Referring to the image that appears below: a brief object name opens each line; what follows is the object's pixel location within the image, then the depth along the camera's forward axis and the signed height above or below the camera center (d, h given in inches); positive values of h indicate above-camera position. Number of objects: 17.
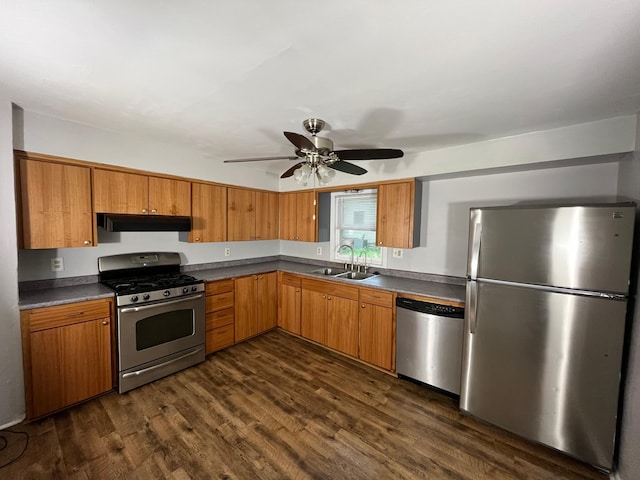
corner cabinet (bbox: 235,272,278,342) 133.6 -42.7
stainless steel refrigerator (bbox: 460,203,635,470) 65.6 -24.5
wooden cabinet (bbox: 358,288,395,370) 108.9 -43.0
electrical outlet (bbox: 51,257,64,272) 96.8 -16.3
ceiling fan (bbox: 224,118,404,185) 73.9 +21.0
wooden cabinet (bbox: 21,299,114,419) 79.1 -43.0
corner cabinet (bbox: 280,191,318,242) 154.4 +5.9
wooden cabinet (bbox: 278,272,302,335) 141.5 -42.1
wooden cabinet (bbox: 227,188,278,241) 144.6 +6.0
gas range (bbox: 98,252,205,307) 96.7 -23.7
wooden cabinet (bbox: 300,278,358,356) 119.9 -42.6
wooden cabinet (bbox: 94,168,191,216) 99.6 +11.7
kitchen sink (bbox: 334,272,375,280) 134.3 -25.0
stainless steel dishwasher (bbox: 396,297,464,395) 93.6 -42.7
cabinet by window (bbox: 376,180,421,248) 117.0 +6.0
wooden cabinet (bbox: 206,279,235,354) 121.6 -43.3
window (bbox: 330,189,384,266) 141.4 +0.7
